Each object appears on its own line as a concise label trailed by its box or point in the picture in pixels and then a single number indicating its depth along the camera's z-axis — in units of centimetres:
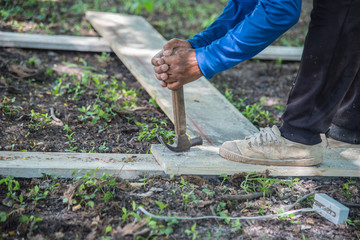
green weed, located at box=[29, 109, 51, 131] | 283
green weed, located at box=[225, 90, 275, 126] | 335
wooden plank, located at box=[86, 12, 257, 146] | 288
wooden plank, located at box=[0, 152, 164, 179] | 218
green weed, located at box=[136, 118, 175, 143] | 279
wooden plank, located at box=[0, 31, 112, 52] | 420
